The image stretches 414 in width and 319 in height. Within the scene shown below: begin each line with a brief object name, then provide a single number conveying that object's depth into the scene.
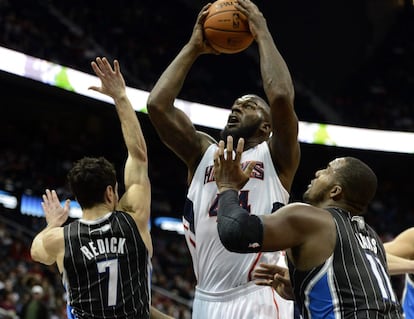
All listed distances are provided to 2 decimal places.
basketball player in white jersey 3.90
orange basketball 4.13
